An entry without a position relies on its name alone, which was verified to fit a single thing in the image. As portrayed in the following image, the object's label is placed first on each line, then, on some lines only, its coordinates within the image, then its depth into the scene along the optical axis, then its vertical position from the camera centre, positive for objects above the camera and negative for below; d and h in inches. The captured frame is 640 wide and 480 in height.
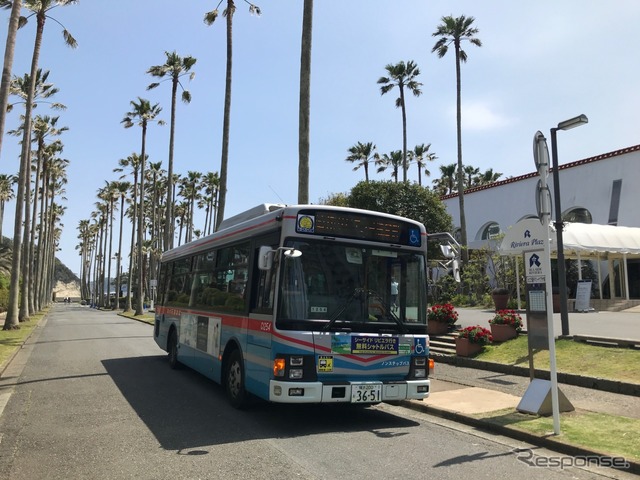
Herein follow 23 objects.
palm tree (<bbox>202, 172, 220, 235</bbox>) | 2482.5 +533.2
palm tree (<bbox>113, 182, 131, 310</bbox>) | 2369.6 +441.6
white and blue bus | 267.3 -9.2
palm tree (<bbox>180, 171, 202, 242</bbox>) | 2501.2 +533.3
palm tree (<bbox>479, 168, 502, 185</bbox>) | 2397.3 +558.9
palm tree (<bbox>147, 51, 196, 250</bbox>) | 1355.8 +604.6
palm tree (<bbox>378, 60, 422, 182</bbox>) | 1740.9 +748.2
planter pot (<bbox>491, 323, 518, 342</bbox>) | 532.1 -41.6
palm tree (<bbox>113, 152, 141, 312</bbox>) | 2064.8 +506.2
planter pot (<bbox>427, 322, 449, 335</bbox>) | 618.8 -42.9
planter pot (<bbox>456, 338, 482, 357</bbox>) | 506.9 -54.9
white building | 1200.2 +261.8
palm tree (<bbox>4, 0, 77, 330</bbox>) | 934.4 +274.7
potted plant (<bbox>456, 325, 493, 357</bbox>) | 505.7 -46.9
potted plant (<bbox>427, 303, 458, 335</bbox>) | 621.6 -31.7
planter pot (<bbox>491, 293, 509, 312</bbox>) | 853.2 -10.9
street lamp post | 503.5 +48.2
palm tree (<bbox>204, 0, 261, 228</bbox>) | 983.0 +367.3
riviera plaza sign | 291.0 +35.8
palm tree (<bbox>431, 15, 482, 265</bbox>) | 1411.2 +718.0
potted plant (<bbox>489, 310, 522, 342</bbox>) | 532.4 -35.3
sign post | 269.4 -0.8
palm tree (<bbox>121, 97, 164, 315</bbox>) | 1636.3 +558.0
